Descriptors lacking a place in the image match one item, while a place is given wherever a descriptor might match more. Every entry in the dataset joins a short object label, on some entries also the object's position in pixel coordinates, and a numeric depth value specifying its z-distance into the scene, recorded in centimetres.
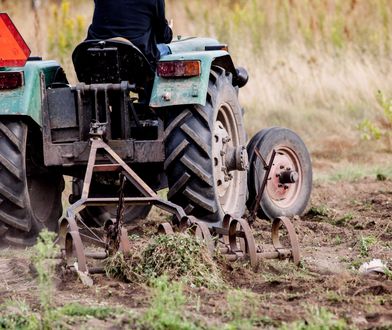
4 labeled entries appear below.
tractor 1641
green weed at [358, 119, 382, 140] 2825
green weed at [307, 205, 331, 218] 2017
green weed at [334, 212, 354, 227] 1912
